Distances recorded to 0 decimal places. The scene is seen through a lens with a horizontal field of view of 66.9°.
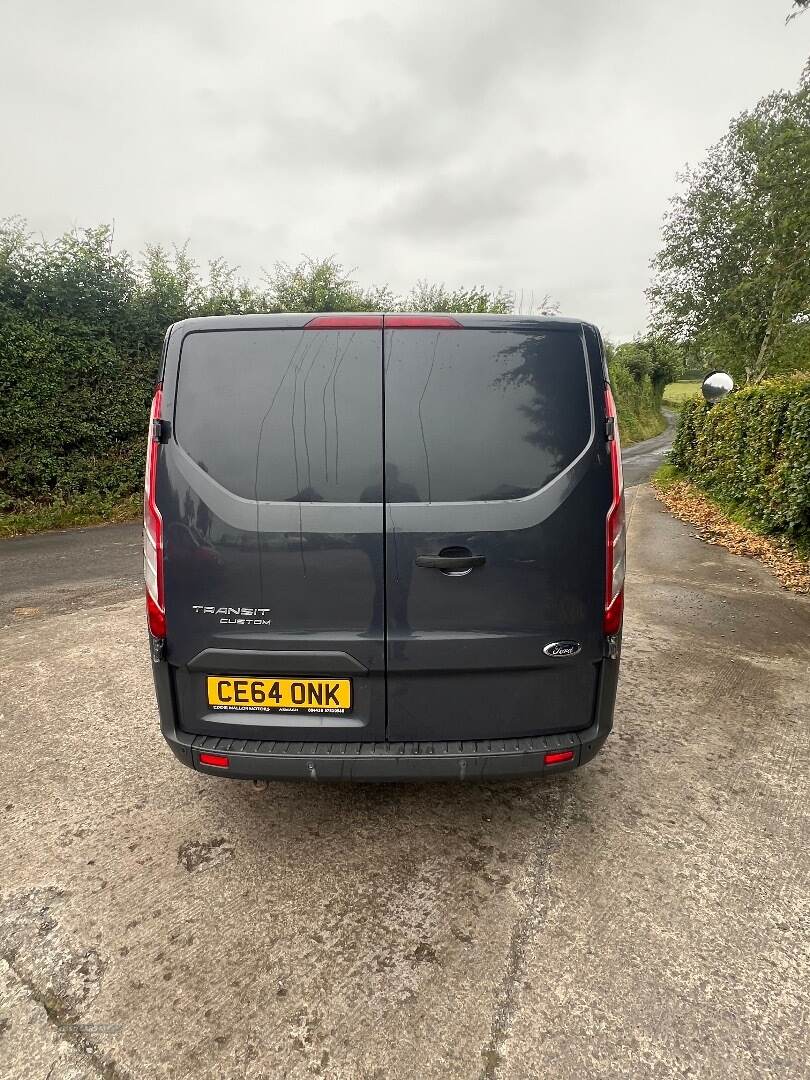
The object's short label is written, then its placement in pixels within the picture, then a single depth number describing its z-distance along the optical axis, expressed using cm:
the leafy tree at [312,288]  1378
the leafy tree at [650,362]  3803
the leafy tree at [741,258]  2017
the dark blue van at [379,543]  215
